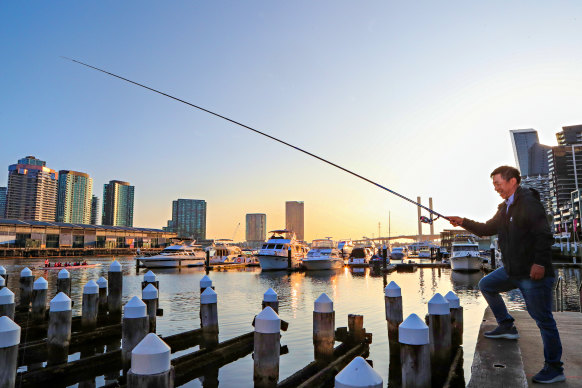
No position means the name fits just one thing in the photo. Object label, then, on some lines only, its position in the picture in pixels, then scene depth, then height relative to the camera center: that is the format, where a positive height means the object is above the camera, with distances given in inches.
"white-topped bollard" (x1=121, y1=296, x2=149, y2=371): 276.7 -59.6
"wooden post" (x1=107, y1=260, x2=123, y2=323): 490.0 -65.7
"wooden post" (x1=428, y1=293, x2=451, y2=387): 255.0 -66.1
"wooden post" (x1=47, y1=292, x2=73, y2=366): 321.7 -74.0
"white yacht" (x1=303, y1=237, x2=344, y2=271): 1766.7 -86.4
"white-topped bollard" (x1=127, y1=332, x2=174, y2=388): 138.0 -44.3
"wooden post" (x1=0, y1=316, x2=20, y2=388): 198.4 -55.3
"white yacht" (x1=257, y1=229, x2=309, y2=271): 1726.1 -49.6
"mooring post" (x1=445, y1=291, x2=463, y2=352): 333.4 -73.2
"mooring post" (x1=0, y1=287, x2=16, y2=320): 366.0 -58.3
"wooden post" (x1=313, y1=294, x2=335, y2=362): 299.0 -67.3
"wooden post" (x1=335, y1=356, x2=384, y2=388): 105.7 -37.4
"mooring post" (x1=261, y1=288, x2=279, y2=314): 347.6 -52.1
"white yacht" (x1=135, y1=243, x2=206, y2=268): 2016.5 -88.1
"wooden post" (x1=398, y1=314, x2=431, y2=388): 178.1 -51.3
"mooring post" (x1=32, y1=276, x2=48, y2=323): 454.0 -68.6
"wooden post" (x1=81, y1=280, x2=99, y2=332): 411.5 -70.6
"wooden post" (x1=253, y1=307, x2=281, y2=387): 233.9 -64.9
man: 164.7 -6.1
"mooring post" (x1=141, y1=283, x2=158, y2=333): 380.5 -58.3
